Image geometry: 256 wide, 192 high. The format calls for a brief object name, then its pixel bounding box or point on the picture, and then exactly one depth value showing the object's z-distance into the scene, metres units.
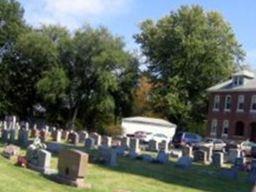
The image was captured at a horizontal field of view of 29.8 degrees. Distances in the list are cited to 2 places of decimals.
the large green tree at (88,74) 50.12
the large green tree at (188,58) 52.80
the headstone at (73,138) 31.85
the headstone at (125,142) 28.78
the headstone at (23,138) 25.32
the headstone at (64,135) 35.50
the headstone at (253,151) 30.17
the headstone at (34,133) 31.22
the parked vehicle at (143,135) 40.09
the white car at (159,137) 41.52
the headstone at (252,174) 18.85
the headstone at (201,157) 25.91
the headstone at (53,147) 21.78
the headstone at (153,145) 30.85
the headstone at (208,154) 26.35
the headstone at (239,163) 22.68
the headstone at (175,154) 27.01
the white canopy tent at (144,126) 47.49
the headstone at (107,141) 29.94
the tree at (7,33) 54.48
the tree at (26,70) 51.58
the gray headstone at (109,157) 19.07
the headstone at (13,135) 26.85
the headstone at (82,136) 33.60
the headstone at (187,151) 26.31
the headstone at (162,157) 22.21
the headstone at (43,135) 30.58
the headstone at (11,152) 17.92
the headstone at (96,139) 30.36
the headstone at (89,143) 27.36
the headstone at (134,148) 23.45
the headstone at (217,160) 24.33
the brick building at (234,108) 45.70
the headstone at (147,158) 22.57
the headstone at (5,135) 27.12
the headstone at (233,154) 27.52
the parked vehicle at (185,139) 37.76
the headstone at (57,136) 32.56
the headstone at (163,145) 29.79
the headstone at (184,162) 21.32
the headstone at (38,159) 15.13
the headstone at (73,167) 13.38
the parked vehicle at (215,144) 35.12
